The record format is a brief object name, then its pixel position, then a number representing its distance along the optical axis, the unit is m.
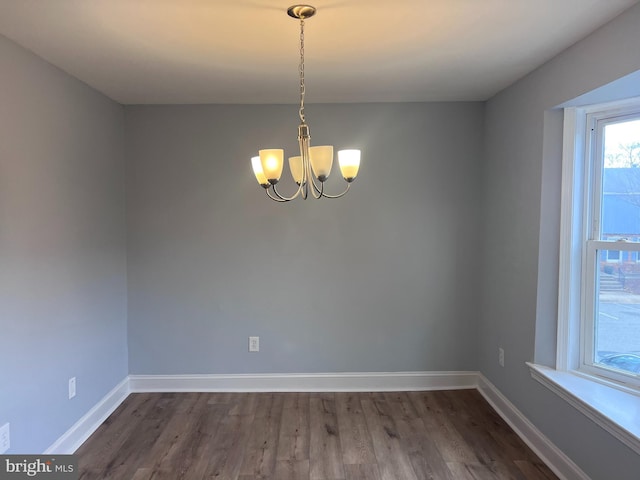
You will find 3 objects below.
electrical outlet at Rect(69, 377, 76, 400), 2.47
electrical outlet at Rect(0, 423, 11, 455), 1.90
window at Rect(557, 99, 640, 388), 2.09
